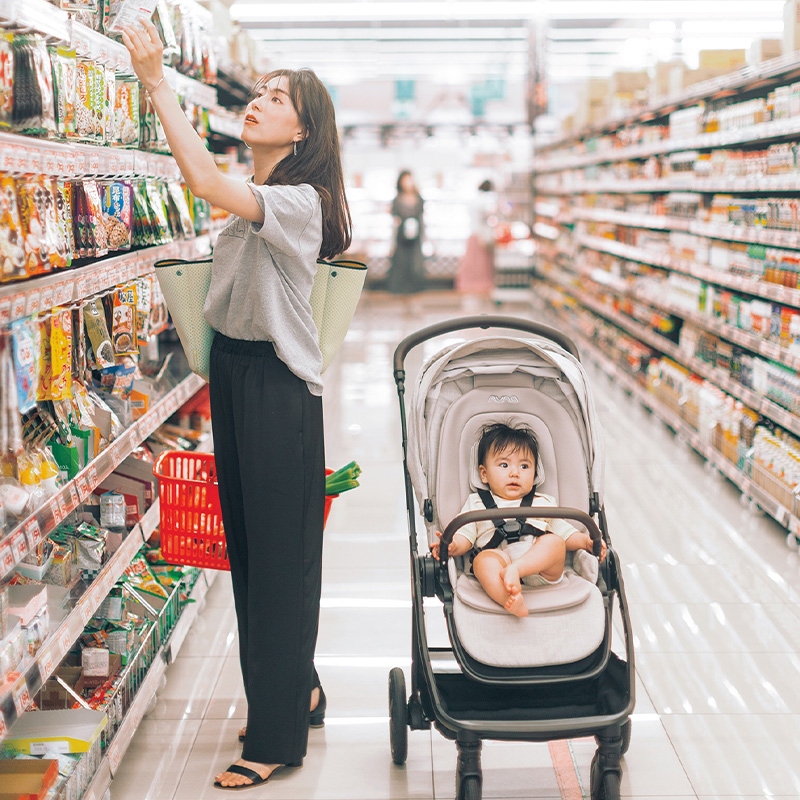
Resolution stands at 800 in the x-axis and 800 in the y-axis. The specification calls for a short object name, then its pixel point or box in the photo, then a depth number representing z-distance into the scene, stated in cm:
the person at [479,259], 1628
